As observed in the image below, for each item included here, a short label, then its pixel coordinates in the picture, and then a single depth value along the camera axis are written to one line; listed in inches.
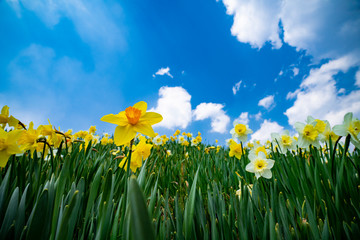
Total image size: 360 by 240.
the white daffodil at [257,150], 18.0
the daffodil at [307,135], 16.8
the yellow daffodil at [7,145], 10.9
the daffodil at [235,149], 23.4
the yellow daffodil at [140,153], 13.1
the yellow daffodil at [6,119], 13.1
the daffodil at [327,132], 17.1
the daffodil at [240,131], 22.0
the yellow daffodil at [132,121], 8.9
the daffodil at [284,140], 20.4
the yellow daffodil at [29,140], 12.8
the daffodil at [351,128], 12.7
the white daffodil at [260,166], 15.5
